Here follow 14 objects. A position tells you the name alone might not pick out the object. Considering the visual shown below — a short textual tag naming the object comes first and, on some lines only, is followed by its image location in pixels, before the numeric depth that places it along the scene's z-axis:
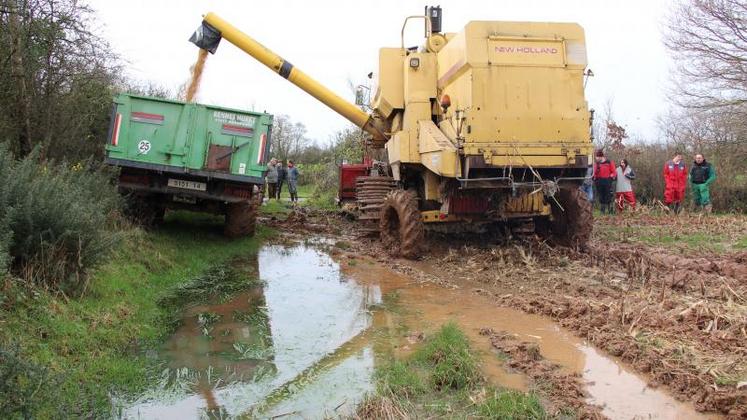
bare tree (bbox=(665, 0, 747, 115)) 16.28
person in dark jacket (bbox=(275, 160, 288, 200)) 22.23
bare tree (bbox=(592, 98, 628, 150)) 21.75
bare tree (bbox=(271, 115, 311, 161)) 42.03
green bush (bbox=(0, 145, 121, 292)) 5.13
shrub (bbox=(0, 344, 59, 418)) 3.09
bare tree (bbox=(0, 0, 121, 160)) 8.59
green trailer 9.31
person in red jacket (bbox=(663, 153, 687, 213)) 14.52
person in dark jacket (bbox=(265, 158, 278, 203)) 20.22
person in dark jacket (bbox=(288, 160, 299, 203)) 21.39
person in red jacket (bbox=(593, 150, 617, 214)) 14.50
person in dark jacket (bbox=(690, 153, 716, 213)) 13.95
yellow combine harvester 8.20
